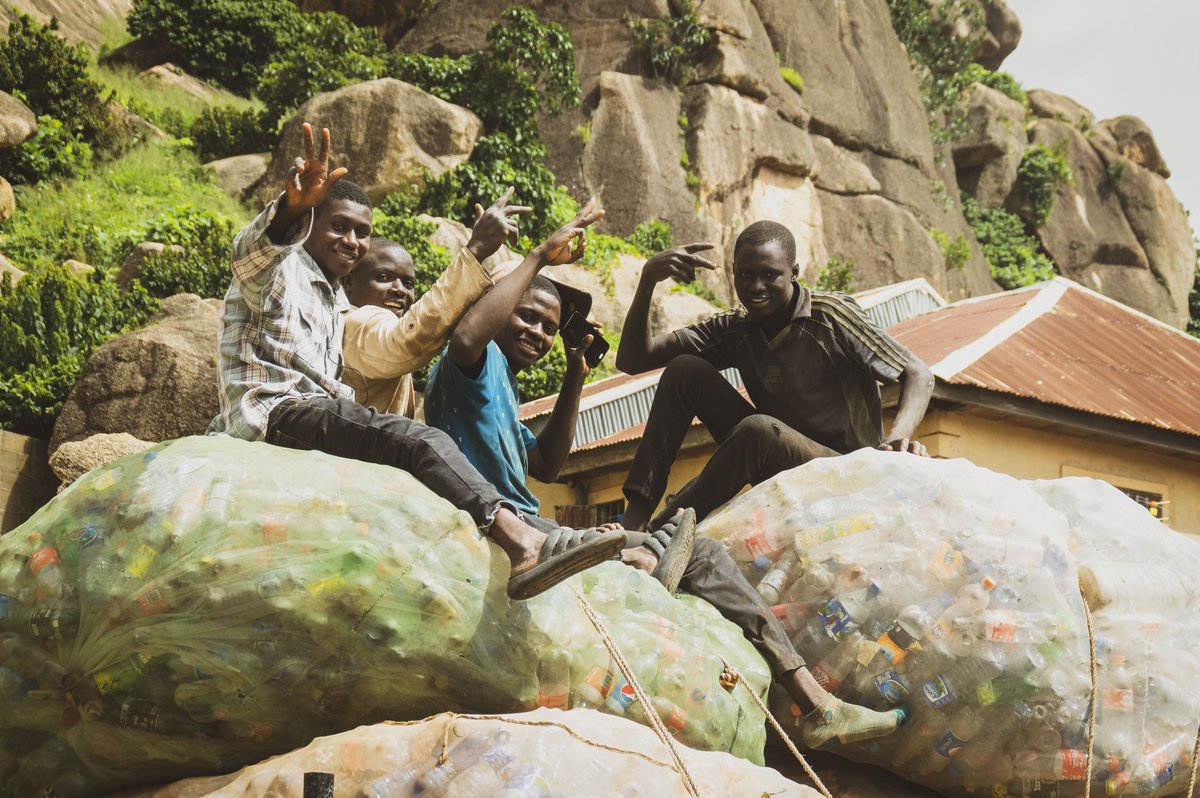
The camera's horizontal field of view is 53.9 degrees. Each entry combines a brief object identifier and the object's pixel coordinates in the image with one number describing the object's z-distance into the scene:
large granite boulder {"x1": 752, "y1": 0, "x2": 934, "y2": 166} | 26.16
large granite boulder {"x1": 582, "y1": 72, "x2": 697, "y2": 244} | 21.84
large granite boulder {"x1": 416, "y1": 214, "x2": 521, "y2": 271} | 17.05
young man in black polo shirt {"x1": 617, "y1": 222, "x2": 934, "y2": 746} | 4.74
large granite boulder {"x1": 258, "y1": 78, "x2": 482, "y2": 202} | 19.14
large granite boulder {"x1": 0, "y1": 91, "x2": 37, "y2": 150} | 19.11
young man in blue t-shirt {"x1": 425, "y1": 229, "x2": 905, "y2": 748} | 3.79
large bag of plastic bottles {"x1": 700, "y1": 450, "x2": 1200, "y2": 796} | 3.86
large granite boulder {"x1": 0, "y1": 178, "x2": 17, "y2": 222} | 17.72
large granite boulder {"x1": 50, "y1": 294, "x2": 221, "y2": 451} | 10.90
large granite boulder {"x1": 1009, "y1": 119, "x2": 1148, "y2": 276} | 30.58
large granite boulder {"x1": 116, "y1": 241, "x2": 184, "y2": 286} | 15.51
